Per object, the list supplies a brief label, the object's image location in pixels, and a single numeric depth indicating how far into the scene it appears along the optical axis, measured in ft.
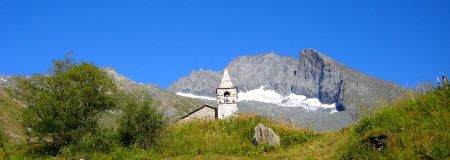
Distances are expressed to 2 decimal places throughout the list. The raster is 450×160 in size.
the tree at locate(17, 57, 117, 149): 99.86
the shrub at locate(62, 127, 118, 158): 91.86
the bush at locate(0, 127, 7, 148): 115.30
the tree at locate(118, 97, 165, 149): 96.63
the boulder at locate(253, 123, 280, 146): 98.94
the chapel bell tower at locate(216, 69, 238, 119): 247.54
